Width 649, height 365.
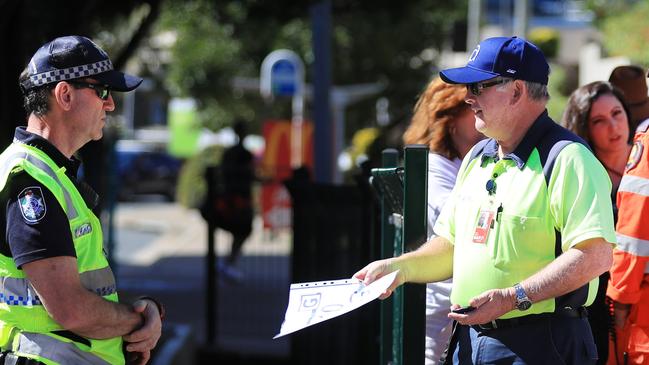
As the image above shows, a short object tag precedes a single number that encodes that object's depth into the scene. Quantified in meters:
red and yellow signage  27.75
